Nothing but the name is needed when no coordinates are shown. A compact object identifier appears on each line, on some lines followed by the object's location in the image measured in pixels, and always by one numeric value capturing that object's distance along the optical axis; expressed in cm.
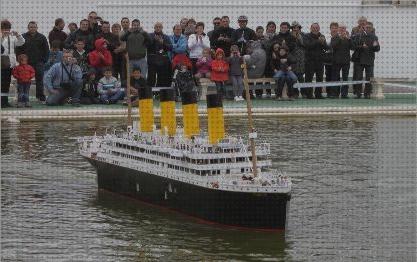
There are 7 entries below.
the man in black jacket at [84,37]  4262
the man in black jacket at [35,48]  4212
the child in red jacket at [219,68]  4269
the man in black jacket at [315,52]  4406
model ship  2589
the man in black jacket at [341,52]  4419
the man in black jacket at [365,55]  4475
